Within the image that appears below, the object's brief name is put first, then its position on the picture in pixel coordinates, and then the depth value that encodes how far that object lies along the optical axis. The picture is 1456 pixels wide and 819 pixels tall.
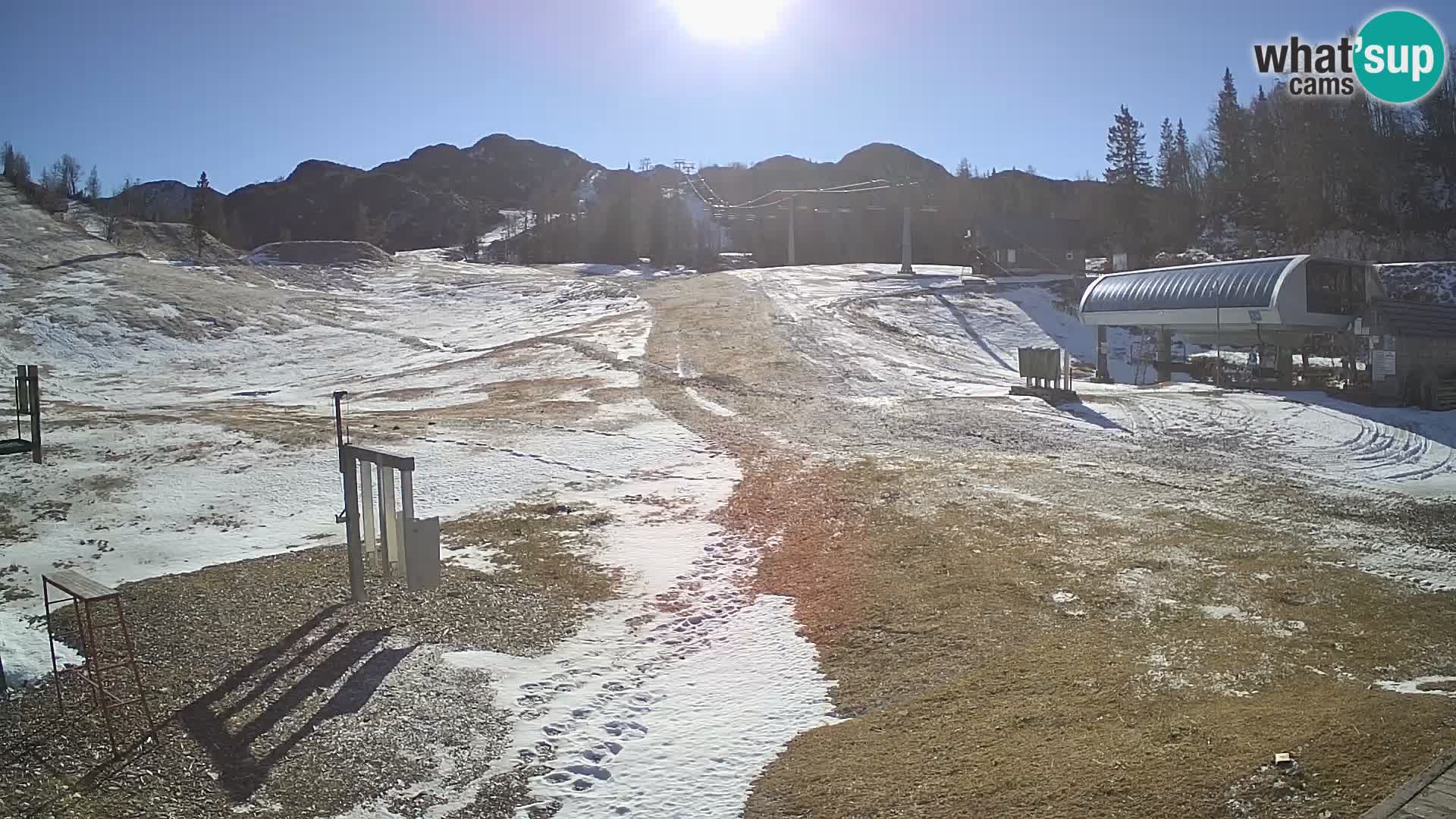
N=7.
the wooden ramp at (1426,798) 4.60
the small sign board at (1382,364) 23.16
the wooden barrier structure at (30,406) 15.96
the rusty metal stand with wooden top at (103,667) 7.12
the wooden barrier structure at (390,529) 9.41
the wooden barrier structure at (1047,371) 25.81
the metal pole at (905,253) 51.34
